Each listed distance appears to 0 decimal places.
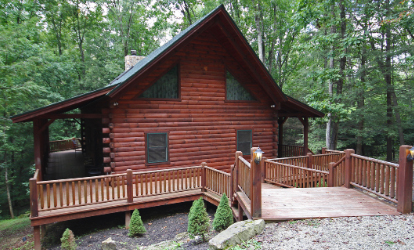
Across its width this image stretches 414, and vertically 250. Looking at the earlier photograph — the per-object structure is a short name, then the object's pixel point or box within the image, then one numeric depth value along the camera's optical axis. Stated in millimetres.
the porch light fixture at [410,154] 5086
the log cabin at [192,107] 8820
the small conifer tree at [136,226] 7020
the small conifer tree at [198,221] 6031
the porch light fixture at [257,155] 4725
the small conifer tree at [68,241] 6336
